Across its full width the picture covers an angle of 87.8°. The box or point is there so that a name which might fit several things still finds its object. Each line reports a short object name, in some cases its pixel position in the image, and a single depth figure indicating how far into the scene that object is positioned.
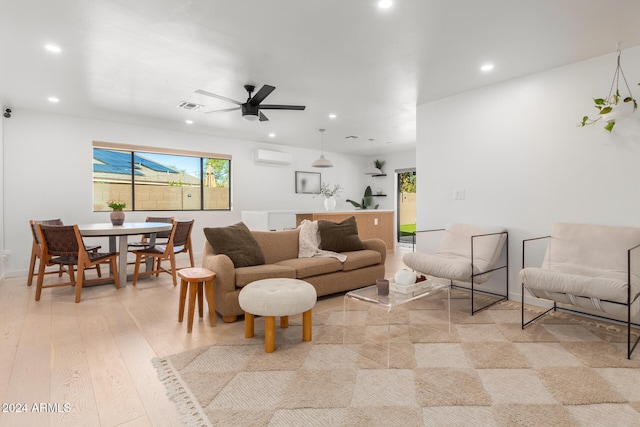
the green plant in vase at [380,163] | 8.96
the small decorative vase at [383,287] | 2.48
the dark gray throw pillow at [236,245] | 3.13
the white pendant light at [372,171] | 7.96
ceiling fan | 3.70
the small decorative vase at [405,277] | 2.56
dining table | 3.82
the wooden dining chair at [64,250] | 3.55
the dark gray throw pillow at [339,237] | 3.97
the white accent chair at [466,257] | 3.18
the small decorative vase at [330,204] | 7.32
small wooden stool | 2.72
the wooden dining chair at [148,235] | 4.83
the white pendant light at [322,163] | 6.35
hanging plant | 2.79
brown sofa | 2.90
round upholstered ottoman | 2.29
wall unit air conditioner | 7.08
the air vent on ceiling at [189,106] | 4.57
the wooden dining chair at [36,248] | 3.93
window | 5.66
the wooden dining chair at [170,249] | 4.33
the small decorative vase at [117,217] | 4.34
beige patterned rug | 1.65
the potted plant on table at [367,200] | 9.12
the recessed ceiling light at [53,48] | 2.94
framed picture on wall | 8.02
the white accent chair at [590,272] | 2.31
